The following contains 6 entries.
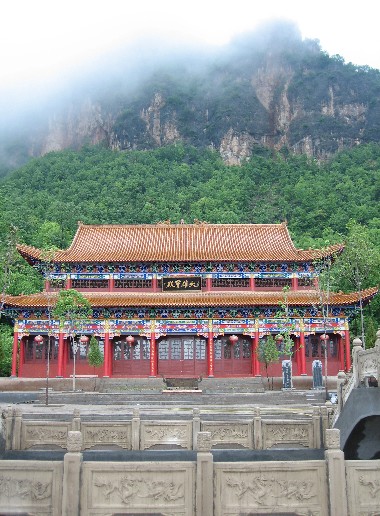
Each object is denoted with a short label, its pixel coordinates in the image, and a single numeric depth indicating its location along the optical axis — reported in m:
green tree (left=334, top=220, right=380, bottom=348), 41.72
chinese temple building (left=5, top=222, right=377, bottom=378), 31.66
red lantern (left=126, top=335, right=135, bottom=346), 31.59
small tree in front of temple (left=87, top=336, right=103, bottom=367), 29.50
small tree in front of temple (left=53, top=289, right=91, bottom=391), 26.45
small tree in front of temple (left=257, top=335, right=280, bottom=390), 28.80
